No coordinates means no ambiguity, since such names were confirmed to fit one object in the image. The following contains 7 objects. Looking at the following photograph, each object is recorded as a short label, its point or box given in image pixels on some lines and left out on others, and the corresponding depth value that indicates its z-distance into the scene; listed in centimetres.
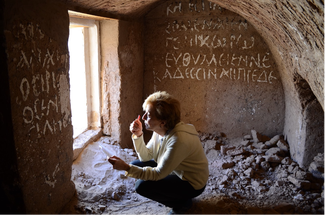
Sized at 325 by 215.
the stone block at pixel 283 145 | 422
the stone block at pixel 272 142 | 445
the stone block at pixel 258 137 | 463
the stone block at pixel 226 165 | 401
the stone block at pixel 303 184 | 331
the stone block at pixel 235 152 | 430
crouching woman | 243
